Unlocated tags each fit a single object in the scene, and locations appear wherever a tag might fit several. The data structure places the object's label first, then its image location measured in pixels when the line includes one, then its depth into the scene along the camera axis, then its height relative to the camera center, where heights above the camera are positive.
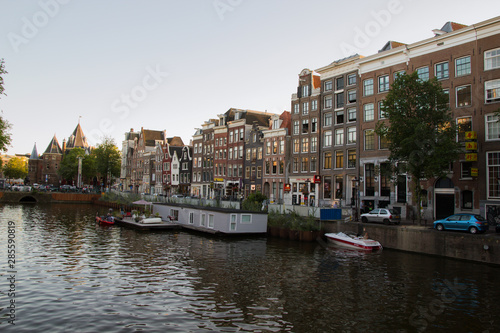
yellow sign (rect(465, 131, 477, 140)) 36.44 +5.11
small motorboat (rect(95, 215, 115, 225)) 51.09 -4.82
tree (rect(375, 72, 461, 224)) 32.97 +5.29
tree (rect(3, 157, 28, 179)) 168.25 +5.72
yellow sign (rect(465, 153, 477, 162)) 36.28 +3.02
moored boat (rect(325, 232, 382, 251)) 33.28 -4.78
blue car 29.05 -2.66
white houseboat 41.06 -3.88
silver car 36.25 -2.73
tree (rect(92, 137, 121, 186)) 123.94 +8.17
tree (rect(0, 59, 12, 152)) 49.83 +6.26
